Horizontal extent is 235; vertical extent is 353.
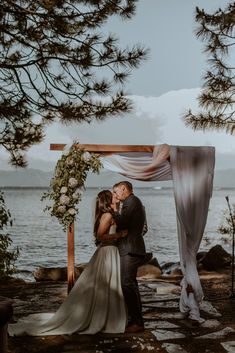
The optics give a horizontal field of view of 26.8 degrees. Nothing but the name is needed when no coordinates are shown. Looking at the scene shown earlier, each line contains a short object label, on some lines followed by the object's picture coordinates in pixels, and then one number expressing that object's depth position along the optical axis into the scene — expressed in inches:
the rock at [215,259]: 515.5
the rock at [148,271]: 470.6
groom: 247.4
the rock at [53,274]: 469.7
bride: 246.2
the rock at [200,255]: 606.4
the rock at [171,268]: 558.4
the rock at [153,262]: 560.2
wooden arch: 282.8
